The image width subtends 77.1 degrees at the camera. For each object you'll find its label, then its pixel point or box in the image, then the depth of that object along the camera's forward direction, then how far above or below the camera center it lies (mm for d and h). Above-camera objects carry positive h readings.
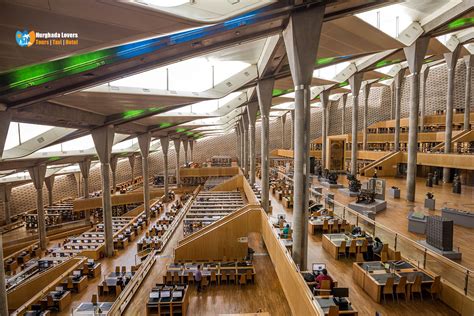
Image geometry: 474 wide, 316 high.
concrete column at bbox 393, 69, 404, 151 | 24750 +3885
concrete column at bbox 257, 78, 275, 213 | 14289 +1002
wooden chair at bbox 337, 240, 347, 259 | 9234 -3294
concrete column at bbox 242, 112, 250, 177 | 28261 +496
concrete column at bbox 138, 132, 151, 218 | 24891 -798
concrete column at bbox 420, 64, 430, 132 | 25219 +4123
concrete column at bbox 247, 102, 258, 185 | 19592 +1096
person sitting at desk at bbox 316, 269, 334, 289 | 6976 -3223
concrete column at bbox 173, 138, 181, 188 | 37919 -721
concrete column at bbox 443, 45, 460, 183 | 19470 +3298
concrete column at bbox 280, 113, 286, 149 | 44484 +2319
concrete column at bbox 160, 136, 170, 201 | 31036 -592
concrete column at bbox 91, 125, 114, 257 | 16562 -1294
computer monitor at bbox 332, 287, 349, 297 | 6461 -3235
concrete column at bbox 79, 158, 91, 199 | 29281 -2486
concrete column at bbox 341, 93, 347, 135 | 35156 +3106
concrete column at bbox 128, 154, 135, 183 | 43250 -2410
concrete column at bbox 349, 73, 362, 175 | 20891 +2476
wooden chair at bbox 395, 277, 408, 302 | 6797 -3302
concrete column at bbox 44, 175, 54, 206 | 32372 -4489
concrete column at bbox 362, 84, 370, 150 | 28069 +3356
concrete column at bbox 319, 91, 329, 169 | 26672 +2103
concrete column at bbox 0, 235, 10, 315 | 8503 -4382
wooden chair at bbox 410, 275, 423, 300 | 6793 -3293
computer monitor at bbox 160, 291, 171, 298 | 8938 -4539
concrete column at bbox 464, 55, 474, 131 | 21562 +3696
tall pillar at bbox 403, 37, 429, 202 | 14930 +1695
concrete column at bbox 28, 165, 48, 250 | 21891 -3841
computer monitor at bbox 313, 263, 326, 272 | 7746 -3220
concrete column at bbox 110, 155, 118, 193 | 35281 -2198
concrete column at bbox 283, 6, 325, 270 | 7516 +1278
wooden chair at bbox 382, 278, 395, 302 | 6773 -3278
